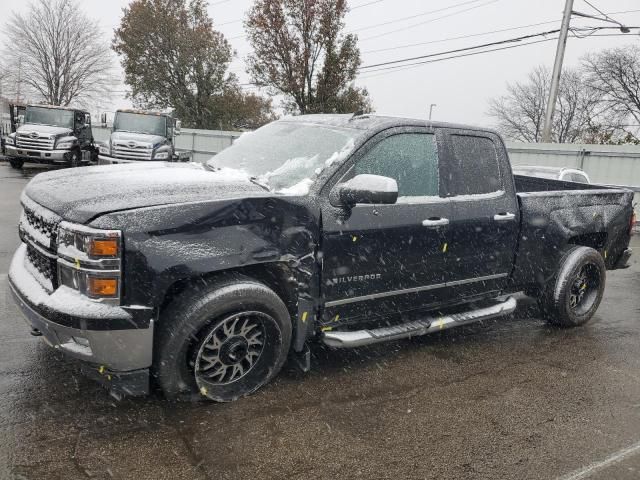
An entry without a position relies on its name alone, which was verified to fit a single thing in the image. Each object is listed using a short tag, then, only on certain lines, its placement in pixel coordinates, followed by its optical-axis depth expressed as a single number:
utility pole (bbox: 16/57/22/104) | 47.47
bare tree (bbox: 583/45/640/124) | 41.59
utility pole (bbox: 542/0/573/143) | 17.94
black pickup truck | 2.87
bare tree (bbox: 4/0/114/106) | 47.75
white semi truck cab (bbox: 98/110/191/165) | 16.75
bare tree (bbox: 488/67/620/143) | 44.62
